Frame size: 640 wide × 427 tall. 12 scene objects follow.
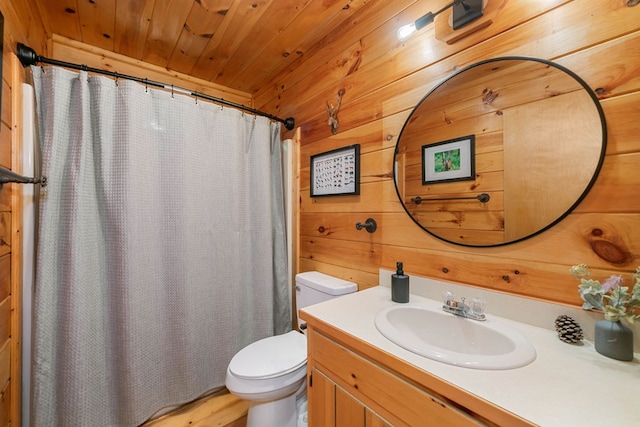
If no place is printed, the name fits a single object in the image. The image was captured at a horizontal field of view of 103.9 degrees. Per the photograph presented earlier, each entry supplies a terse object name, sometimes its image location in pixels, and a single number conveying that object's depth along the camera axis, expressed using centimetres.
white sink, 64
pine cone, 72
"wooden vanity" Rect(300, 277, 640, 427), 50
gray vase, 64
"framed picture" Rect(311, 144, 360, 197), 146
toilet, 114
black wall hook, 135
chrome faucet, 90
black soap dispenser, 107
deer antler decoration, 157
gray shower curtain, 117
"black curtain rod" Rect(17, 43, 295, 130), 112
